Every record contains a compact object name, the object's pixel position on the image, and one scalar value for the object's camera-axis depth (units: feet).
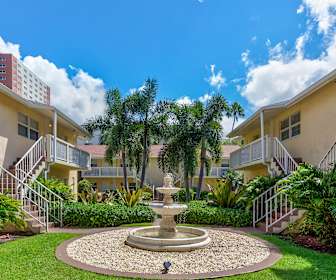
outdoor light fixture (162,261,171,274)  21.59
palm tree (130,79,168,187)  75.82
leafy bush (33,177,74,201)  47.06
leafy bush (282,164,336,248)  28.50
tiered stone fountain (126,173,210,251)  28.76
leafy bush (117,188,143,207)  50.71
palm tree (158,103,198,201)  71.72
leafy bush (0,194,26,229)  30.53
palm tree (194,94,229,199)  70.69
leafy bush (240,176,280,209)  46.01
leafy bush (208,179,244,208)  50.05
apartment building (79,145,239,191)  117.19
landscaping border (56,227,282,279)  21.08
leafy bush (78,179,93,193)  99.22
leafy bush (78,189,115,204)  50.17
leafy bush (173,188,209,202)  93.69
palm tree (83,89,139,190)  75.36
